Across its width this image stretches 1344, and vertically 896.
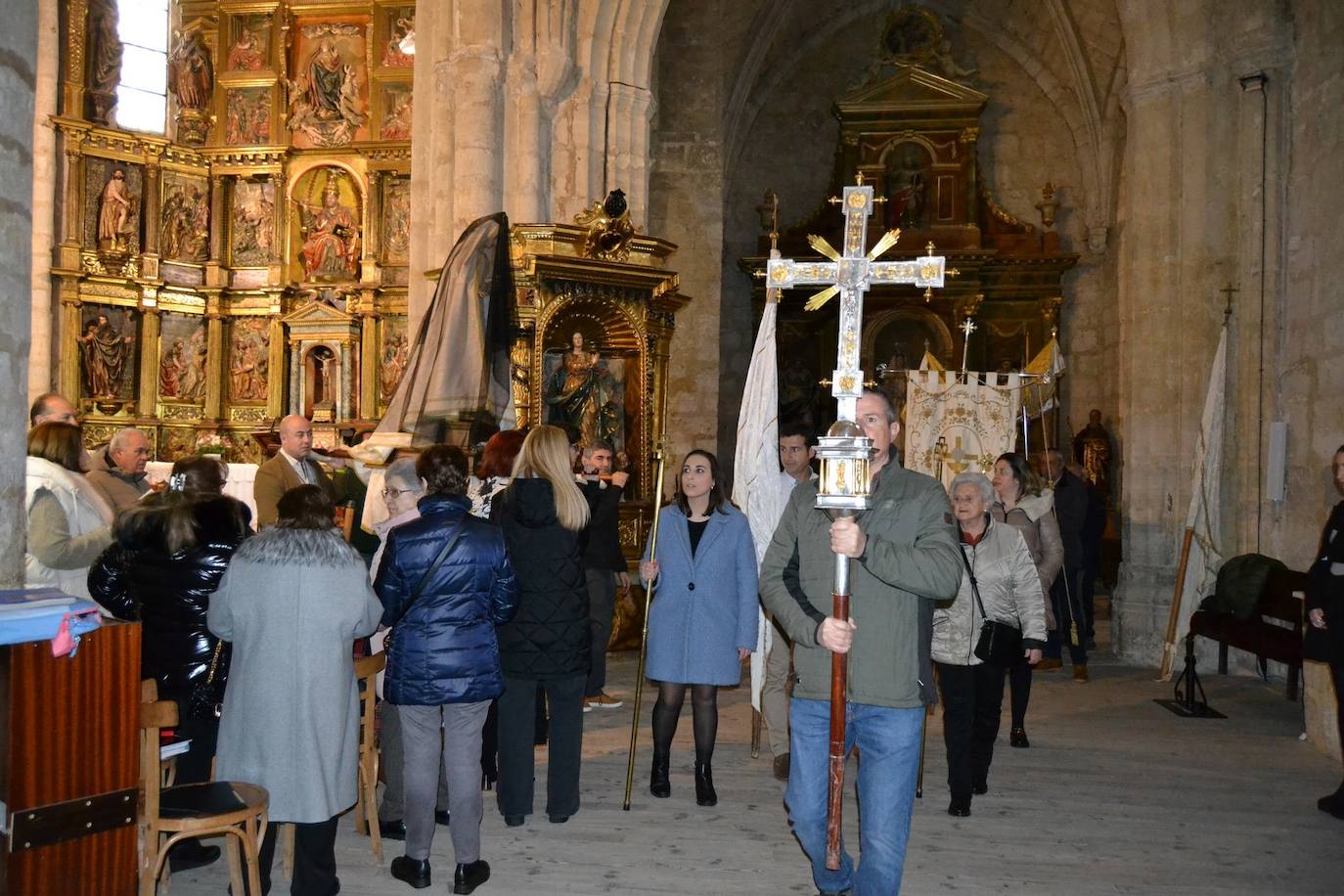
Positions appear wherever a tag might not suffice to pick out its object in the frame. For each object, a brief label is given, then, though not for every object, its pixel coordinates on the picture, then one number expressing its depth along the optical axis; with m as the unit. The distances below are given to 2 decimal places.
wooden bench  7.64
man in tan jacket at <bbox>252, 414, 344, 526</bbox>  6.59
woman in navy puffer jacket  4.21
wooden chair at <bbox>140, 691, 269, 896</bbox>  3.55
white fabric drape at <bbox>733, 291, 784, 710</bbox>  6.07
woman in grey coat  3.82
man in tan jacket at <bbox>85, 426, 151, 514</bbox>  5.74
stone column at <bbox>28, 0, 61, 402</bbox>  15.41
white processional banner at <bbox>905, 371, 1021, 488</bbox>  11.84
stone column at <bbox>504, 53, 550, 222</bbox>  10.68
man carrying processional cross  3.42
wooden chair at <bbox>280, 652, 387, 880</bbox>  4.46
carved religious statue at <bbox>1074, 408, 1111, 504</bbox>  18.16
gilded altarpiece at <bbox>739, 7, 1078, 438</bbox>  19.67
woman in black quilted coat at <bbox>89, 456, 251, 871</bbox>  4.00
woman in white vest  4.57
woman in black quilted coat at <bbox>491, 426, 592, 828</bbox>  4.94
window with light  17.39
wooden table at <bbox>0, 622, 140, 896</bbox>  2.59
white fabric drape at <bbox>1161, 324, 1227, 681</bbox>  9.40
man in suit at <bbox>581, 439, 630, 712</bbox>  6.97
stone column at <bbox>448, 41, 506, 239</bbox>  10.34
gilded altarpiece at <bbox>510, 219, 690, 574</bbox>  9.95
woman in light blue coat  5.39
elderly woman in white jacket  5.34
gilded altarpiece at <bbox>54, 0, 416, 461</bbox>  16.56
